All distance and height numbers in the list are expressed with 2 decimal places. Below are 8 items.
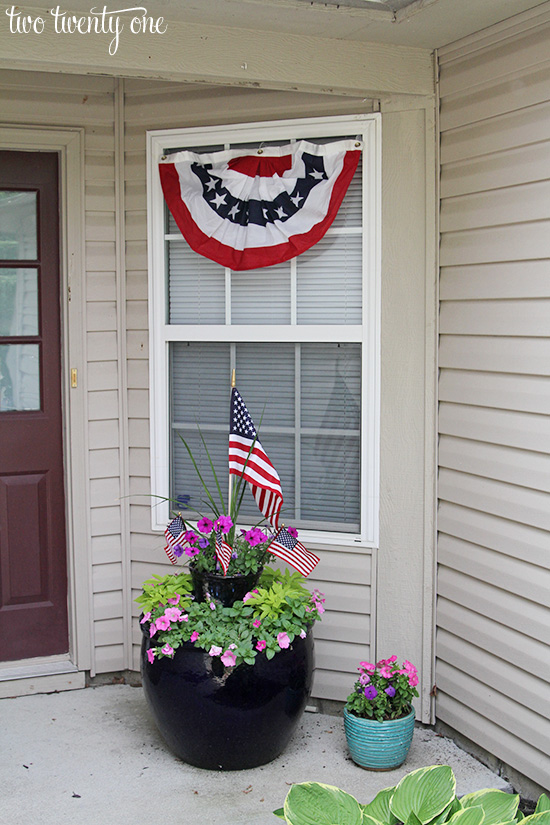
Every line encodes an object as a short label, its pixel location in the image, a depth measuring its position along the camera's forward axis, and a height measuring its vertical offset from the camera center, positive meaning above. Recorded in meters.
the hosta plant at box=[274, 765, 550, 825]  1.72 -0.88
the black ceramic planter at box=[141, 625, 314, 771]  2.81 -1.08
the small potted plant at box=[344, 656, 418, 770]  2.93 -1.17
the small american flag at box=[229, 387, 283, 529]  2.98 -0.27
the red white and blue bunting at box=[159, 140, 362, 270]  3.23 +0.75
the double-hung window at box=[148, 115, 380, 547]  3.28 +0.14
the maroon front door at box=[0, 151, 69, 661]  3.52 -0.11
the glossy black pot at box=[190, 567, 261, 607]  2.96 -0.71
